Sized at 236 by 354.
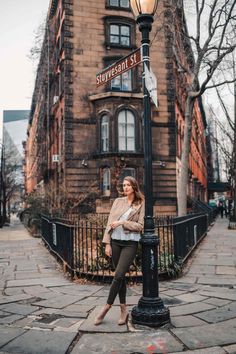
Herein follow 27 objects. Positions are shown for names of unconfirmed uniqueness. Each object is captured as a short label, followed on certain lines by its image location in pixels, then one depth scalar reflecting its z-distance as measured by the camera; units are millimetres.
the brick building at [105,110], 24781
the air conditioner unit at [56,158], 26188
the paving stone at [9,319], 5426
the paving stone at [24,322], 5246
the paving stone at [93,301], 6273
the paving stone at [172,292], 6816
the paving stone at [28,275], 8688
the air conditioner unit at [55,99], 27547
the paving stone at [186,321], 5195
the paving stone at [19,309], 5887
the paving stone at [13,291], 7149
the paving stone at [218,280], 7773
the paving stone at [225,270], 8992
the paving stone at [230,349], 4291
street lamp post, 5184
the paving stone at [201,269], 9000
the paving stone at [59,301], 6266
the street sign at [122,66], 5781
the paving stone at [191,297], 6455
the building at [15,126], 125000
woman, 5145
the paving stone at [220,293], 6605
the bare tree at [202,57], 18328
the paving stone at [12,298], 6578
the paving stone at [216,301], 6230
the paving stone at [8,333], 4721
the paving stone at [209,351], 4277
